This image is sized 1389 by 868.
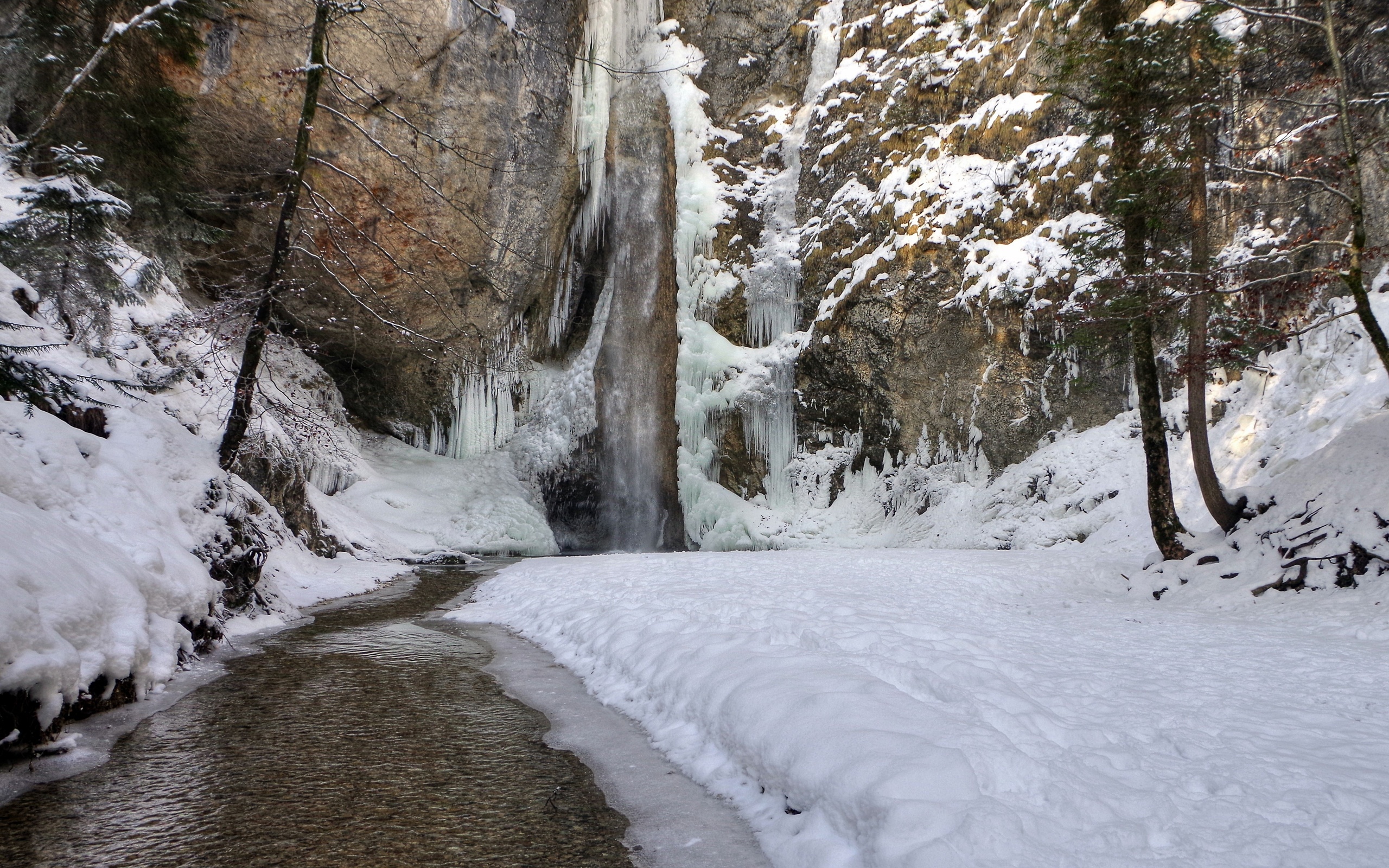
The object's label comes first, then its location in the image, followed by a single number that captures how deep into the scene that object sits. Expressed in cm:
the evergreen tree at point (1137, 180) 796
